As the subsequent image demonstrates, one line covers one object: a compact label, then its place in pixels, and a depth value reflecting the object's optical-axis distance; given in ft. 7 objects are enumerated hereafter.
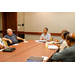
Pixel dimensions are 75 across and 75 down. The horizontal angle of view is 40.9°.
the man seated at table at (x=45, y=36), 17.63
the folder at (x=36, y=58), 7.18
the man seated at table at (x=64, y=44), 9.61
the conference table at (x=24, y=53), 7.40
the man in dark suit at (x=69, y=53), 6.57
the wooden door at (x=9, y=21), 25.71
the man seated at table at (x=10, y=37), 15.00
